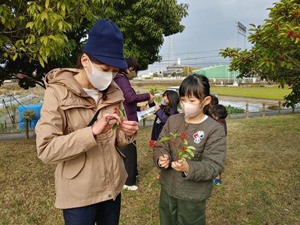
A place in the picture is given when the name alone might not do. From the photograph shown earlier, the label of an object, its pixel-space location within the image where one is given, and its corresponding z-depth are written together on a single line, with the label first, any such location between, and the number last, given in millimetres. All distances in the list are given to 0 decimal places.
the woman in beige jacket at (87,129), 1255
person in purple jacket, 3043
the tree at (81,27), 2684
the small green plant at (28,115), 7555
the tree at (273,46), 3238
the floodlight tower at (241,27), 59988
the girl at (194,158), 1761
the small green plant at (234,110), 15355
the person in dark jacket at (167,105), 3422
